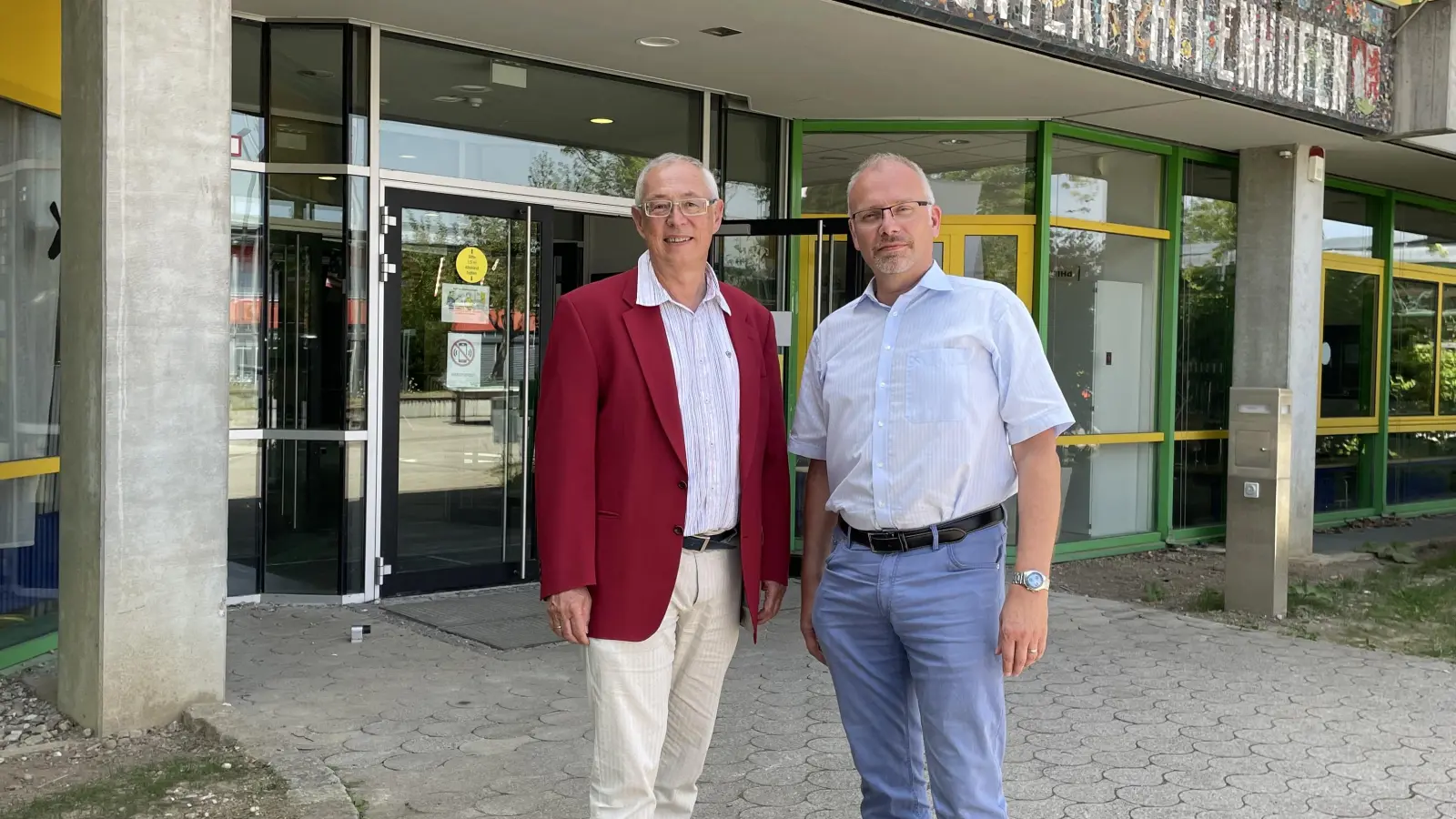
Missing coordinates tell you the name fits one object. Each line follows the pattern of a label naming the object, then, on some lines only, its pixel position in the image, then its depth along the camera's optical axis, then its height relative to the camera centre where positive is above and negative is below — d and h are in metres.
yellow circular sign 7.12 +0.59
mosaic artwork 6.64 +2.05
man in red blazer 2.70 -0.25
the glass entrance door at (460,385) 6.95 -0.10
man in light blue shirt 2.60 -0.29
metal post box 7.02 -0.65
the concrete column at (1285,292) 9.81 +0.72
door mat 6.15 -1.30
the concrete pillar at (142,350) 4.26 +0.05
